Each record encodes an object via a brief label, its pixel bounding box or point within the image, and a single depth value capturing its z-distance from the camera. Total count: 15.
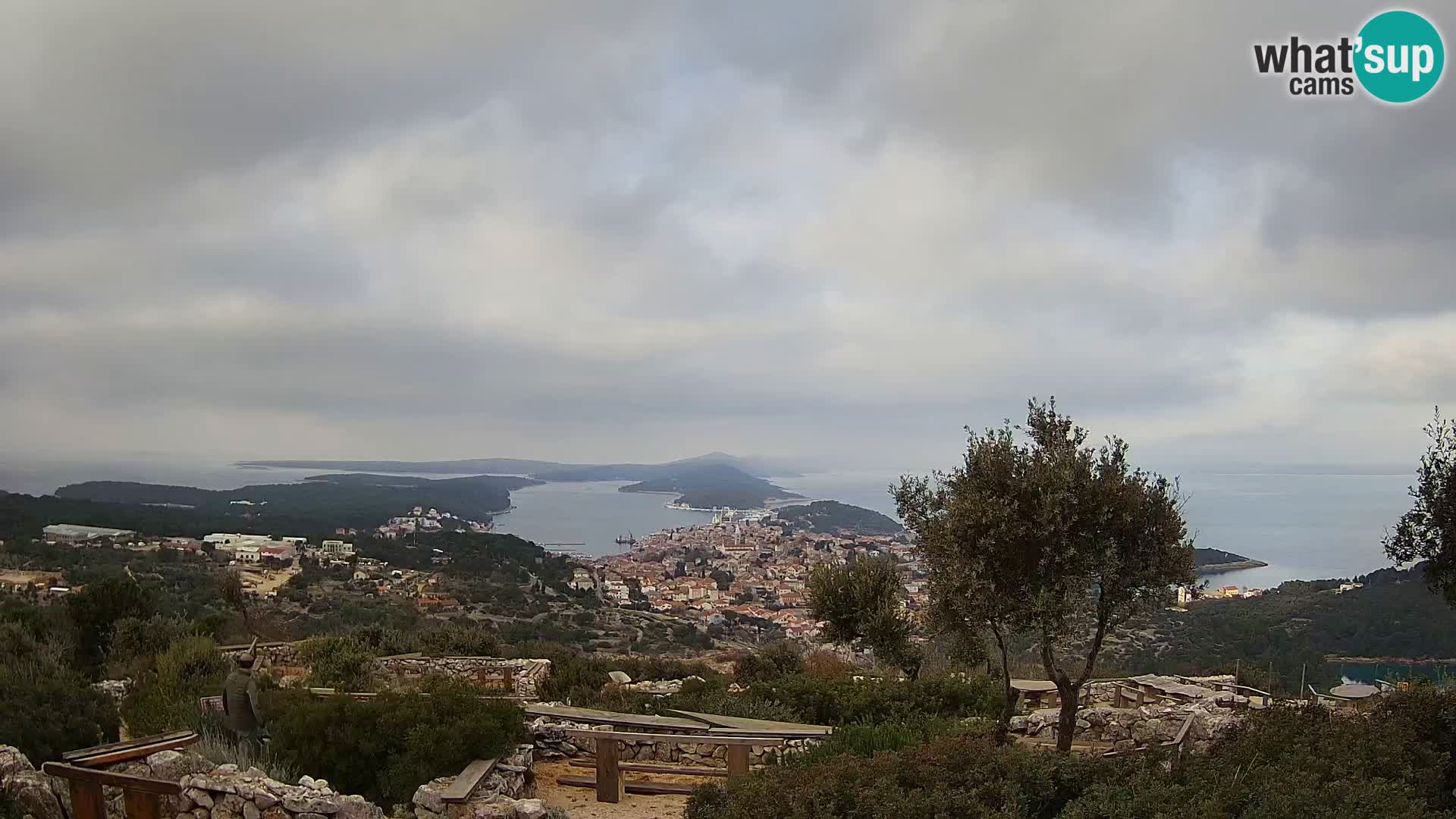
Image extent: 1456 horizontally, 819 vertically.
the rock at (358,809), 6.12
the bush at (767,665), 14.01
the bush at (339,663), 11.71
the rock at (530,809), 6.27
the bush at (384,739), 7.34
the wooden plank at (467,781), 6.71
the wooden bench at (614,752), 7.85
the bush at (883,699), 9.91
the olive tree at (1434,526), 7.45
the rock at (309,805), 5.98
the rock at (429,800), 6.65
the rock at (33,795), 5.97
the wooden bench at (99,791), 5.76
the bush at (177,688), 8.75
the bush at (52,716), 7.22
